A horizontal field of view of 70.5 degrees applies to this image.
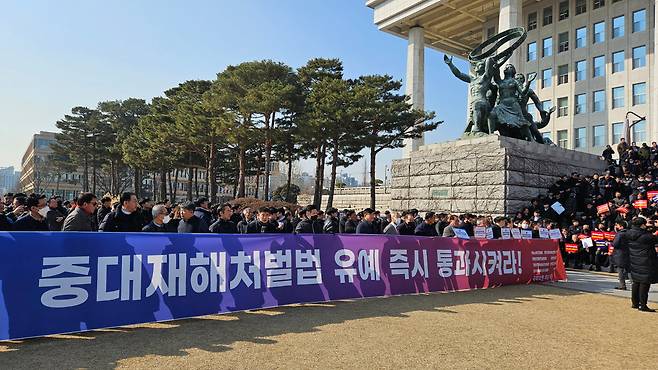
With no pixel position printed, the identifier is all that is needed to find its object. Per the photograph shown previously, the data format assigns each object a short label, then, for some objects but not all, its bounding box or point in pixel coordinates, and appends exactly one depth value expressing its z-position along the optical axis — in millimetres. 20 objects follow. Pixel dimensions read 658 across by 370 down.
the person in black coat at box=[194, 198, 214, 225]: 7617
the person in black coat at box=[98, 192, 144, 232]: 6074
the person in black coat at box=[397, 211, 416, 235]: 9422
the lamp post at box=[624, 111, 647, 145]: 28238
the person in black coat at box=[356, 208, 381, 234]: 8892
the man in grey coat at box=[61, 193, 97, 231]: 5781
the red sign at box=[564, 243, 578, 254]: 13500
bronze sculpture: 17531
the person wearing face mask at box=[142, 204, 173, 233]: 6312
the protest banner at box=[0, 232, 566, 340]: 4781
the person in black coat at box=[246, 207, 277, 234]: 8711
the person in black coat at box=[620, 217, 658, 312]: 7355
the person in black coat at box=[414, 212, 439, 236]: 9398
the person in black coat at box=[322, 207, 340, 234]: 9906
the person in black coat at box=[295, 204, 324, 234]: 9352
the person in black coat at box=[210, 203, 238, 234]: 7332
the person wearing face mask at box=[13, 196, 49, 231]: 6113
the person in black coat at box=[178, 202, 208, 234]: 6734
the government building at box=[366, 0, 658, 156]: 35000
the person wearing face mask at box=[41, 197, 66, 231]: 8424
